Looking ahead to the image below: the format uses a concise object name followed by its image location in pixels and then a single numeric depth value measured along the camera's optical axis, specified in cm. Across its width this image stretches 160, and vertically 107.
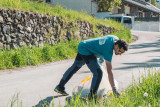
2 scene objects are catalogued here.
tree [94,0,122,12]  2974
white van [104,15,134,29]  2888
